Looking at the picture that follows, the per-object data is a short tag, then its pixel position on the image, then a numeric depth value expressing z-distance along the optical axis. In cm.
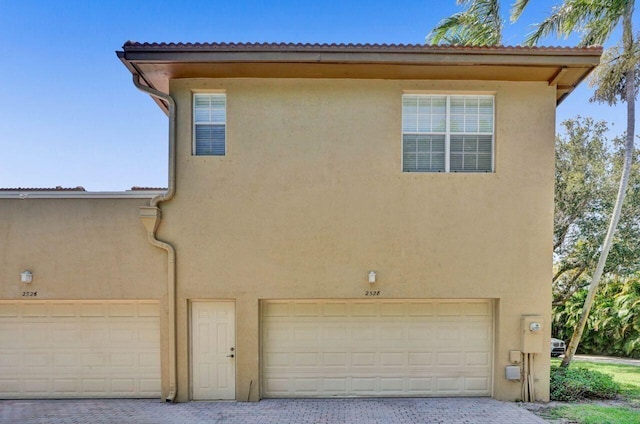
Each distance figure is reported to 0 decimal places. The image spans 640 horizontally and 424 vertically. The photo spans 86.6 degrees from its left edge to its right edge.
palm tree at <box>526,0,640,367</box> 870
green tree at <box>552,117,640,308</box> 1041
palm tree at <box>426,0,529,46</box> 1247
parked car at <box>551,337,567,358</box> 1350
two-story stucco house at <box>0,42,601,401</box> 732
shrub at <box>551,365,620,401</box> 750
